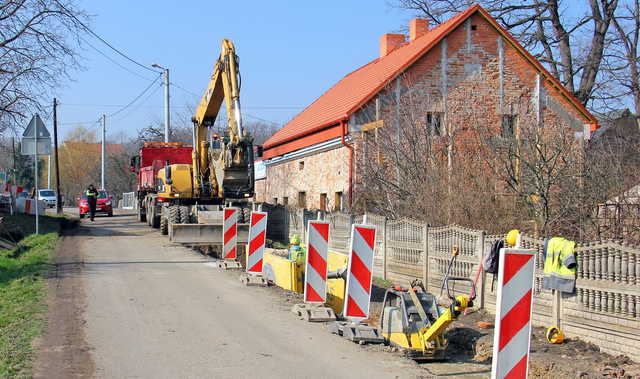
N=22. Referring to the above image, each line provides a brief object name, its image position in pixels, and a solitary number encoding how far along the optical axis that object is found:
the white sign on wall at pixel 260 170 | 37.22
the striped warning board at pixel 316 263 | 10.49
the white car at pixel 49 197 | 57.28
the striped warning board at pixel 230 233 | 15.45
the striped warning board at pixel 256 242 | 13.44
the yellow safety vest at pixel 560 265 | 9.23
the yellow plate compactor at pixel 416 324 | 8.59
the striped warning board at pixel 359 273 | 9.38
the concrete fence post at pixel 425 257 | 13.36
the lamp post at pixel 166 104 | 37.72
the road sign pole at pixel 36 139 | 20.56
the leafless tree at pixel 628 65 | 27.66
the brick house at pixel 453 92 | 24.98
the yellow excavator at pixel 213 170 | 20.02
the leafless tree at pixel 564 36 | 29.89
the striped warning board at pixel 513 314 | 5.87
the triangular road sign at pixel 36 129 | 20.67
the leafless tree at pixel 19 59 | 25.58
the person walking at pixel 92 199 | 32.66
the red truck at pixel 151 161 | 29.03
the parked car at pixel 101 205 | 38.56
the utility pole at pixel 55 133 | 44.23
